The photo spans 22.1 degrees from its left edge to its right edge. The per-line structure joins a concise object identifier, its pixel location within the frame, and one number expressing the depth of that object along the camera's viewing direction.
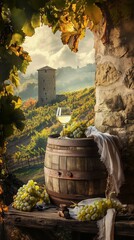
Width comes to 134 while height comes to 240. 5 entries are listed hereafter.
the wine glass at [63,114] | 2.61
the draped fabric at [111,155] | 2.25
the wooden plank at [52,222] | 2.04
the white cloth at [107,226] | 2.02
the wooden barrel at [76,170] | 2.25
